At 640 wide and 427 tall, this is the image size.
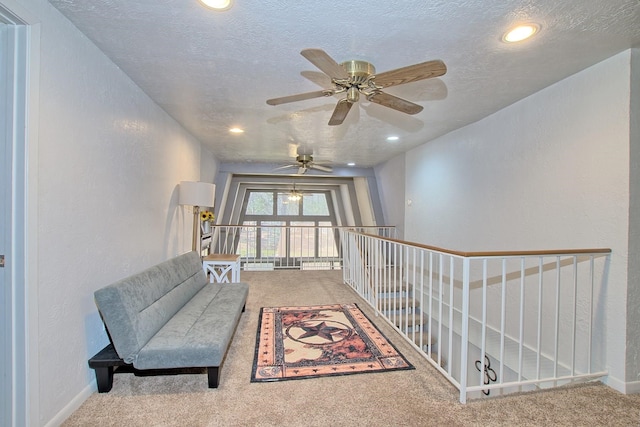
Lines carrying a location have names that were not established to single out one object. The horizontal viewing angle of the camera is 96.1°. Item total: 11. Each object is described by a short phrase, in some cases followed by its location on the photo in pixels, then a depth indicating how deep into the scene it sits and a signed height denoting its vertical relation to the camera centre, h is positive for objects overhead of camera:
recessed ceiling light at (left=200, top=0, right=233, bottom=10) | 1.46 +1.06
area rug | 2.22 -1.22
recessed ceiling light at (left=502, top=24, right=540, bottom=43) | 1.65 +1.08
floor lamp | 3.44 +0.20
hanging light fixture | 7.87 +0.48
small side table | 3.83 -0.77
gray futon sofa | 1.85 -0.89
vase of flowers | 4.53 -0.13
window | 9.03 -0.29
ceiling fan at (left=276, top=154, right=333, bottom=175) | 4.83 +0.85
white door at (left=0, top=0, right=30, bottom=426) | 1.39 -0.06
